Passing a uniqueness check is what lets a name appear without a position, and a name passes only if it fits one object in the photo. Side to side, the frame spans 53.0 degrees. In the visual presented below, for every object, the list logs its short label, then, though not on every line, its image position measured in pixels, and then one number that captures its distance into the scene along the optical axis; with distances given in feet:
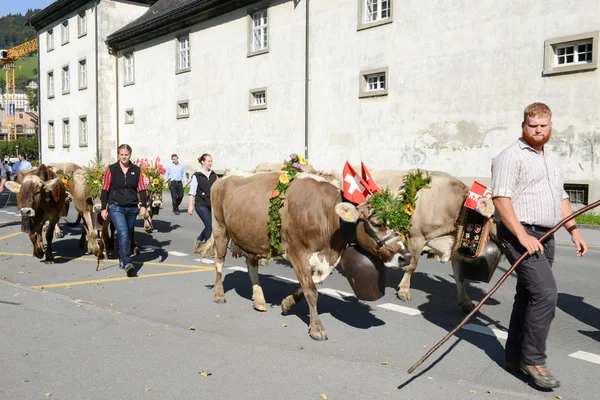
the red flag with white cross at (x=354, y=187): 17.97
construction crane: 257.59
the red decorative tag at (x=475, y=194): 20.92
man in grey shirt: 14.29
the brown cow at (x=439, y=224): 23.40
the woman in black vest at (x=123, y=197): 29.22
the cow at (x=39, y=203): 33.06
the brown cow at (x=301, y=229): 17.42
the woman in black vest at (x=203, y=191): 35.83
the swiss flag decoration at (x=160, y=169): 44.70
